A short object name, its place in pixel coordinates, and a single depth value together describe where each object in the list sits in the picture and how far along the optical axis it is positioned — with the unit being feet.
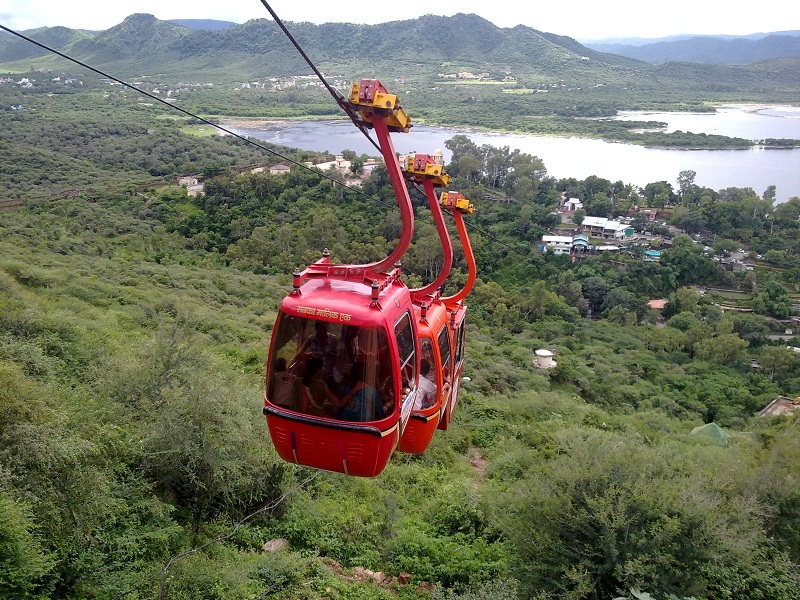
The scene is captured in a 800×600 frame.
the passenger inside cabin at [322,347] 12.85
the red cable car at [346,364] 12.64
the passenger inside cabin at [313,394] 13.14
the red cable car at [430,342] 17.53
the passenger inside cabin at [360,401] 12.79
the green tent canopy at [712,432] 48.91
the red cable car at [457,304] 21.67
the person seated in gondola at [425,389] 17.80
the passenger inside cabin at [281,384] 13.39
